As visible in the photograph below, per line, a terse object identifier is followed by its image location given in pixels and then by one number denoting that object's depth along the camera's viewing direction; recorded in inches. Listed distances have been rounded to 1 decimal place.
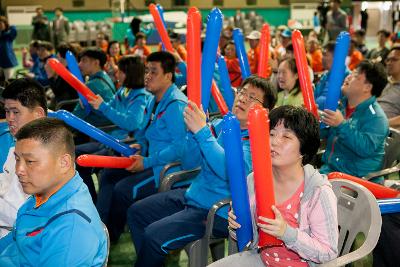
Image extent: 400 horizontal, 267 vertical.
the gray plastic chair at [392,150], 114.0
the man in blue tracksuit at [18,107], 92.6
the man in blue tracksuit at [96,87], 162.6
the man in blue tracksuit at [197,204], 85.6
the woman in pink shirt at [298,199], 61.4
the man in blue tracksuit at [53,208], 53.6
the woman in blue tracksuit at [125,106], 131.5
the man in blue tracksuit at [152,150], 112.1
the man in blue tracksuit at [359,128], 100.5
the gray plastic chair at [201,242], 85.2
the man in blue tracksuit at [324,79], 141.0
